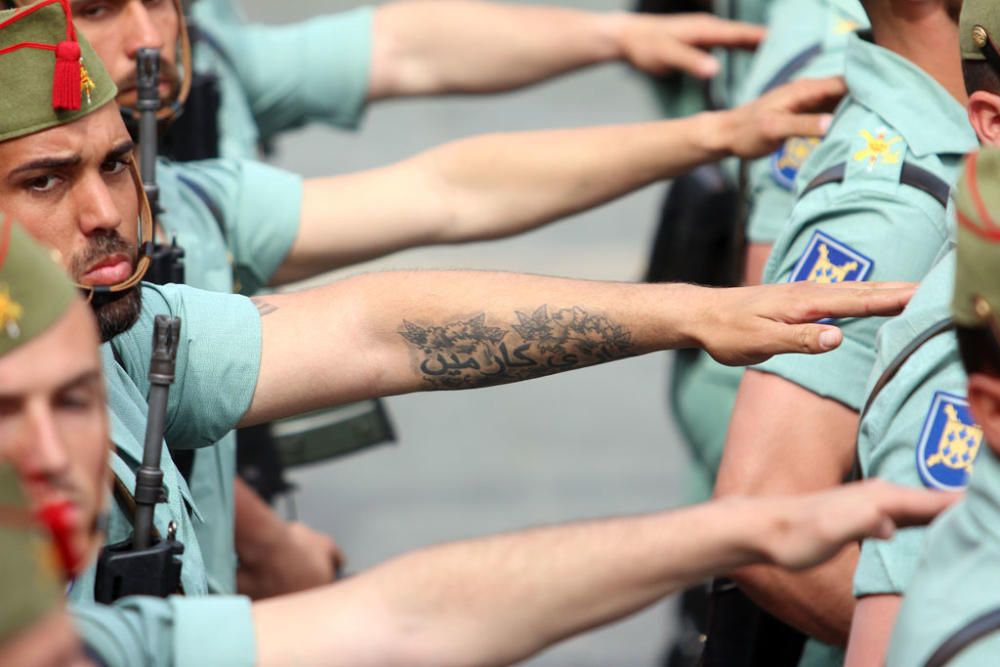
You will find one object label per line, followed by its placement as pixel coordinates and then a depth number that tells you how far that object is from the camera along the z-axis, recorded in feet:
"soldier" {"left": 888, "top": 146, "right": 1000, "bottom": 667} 12.96
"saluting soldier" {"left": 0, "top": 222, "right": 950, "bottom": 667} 13.07
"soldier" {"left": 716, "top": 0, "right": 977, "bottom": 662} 19.38
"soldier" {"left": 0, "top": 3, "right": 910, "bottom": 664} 18.33
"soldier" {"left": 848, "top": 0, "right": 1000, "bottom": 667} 16.28
